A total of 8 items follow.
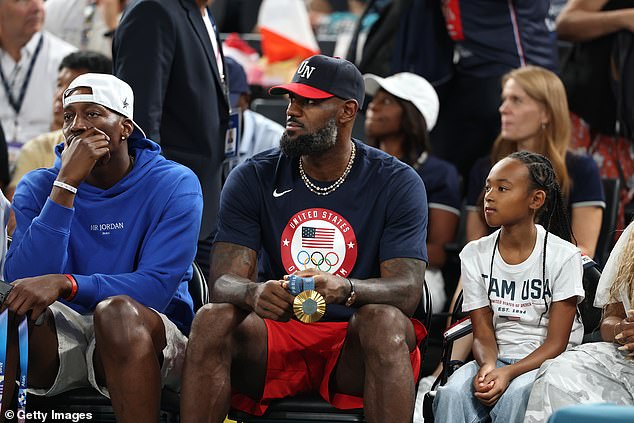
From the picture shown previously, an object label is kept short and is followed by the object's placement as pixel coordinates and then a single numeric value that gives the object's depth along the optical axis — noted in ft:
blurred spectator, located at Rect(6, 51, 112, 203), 38.93
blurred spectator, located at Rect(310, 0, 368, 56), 61.77
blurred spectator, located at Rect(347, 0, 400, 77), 43.91
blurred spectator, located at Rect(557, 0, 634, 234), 40.65
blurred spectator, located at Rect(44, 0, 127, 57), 48.57
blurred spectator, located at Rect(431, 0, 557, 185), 41.09
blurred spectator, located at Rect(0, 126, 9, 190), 38.60
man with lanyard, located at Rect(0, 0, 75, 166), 44.52
